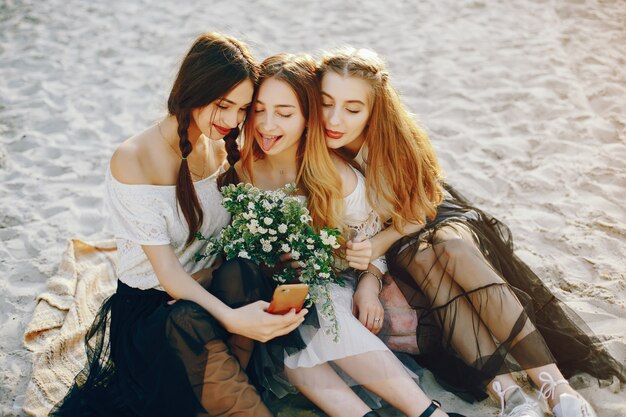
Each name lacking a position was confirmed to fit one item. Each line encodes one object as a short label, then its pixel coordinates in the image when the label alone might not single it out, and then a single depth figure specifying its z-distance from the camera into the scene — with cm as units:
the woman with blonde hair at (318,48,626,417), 299
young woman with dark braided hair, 270
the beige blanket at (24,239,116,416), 322
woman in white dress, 285
